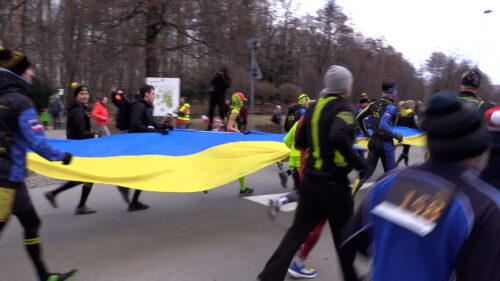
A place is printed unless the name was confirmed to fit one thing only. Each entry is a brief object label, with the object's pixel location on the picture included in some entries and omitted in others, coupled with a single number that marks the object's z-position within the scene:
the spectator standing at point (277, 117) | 16.71
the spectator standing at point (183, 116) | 14.24
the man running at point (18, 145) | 3.11
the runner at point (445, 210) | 1.25
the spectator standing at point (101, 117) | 11.62
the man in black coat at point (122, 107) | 6.07
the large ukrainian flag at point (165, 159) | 4.79
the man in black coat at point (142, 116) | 5.77
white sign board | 13.61
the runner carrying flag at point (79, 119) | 5.62
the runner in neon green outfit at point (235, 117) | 7.05
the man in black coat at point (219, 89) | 11.77
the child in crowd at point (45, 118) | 19.48
